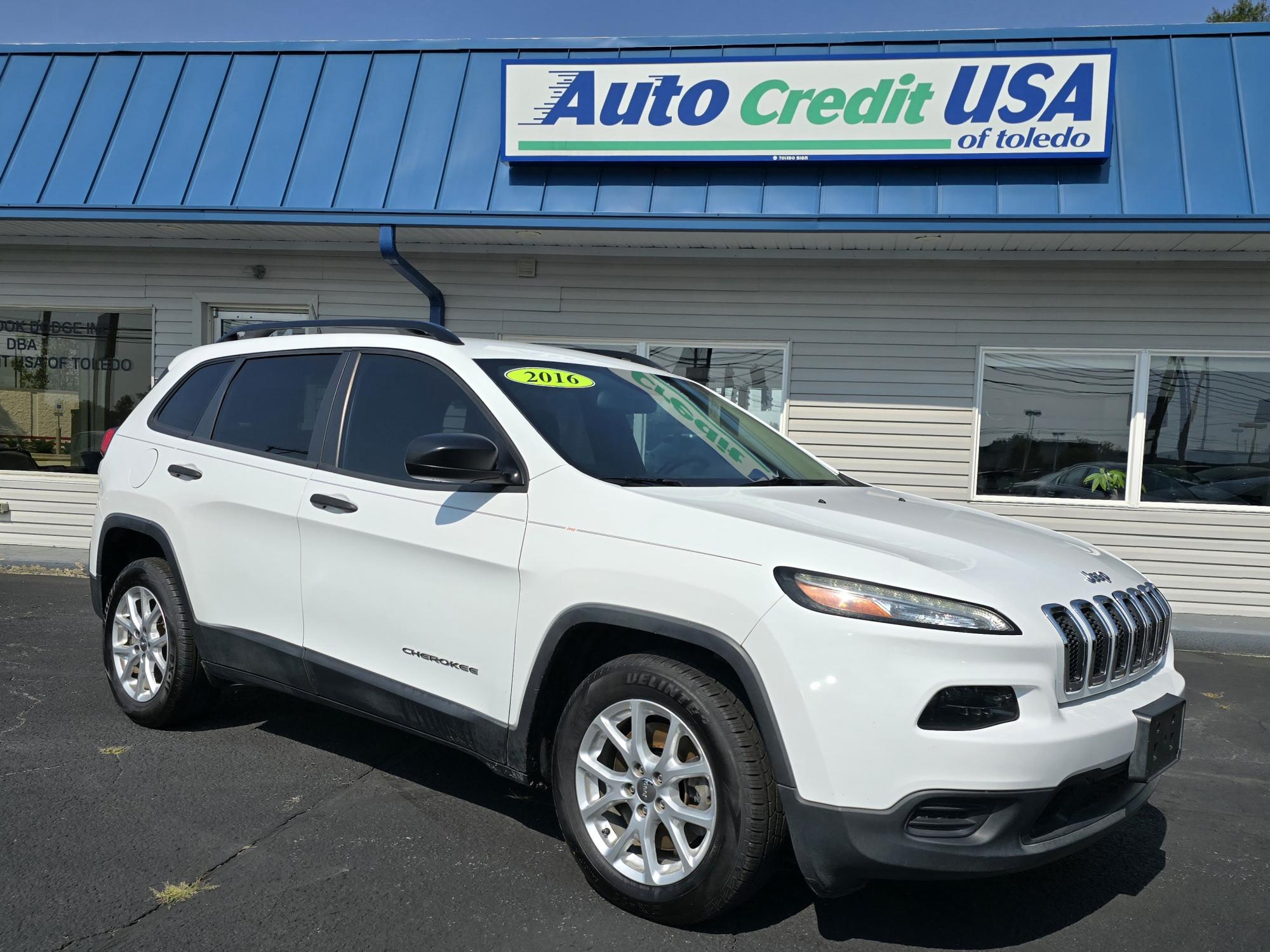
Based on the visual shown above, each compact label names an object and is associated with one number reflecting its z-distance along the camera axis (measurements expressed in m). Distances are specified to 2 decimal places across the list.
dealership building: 7.84
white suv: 2.61
